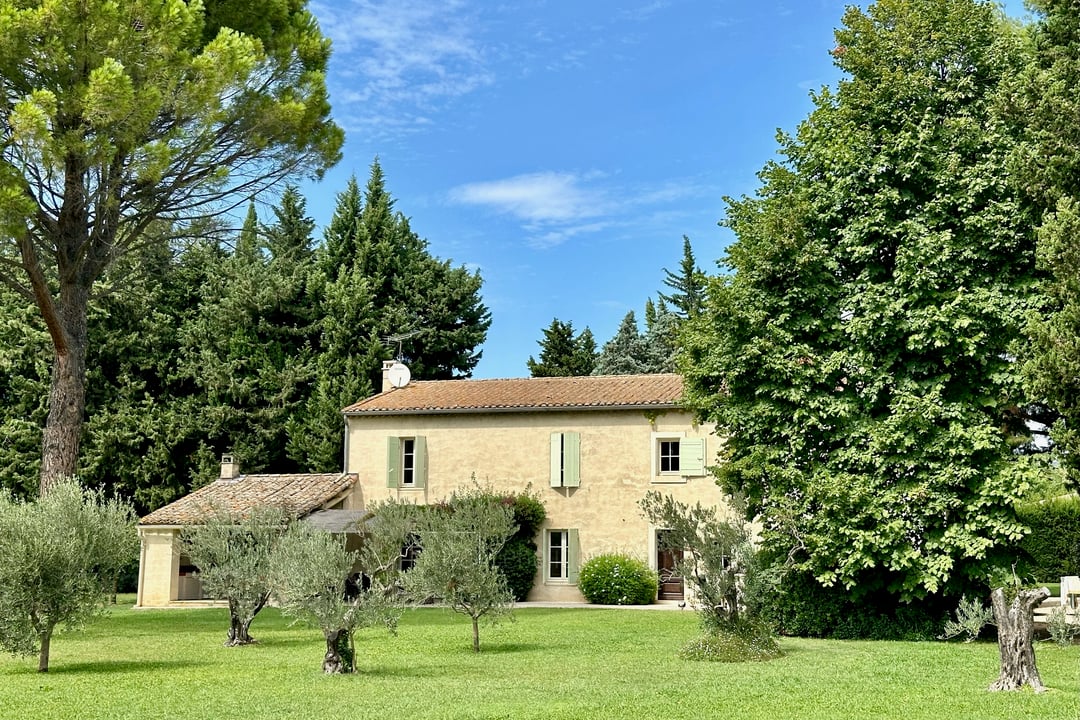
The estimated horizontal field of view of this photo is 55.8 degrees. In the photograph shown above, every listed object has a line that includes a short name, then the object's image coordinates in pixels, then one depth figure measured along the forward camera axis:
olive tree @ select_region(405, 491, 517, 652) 15.44
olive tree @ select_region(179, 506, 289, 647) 16.61
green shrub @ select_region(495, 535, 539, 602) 26.06
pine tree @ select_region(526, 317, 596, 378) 43.66
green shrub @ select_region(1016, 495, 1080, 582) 25.34
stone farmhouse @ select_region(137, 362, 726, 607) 26.27
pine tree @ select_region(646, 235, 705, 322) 46.62
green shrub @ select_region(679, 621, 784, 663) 14.59
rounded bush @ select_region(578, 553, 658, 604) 25.59
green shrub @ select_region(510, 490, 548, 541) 26.29
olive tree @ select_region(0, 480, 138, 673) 12.74
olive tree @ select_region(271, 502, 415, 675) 12.64
